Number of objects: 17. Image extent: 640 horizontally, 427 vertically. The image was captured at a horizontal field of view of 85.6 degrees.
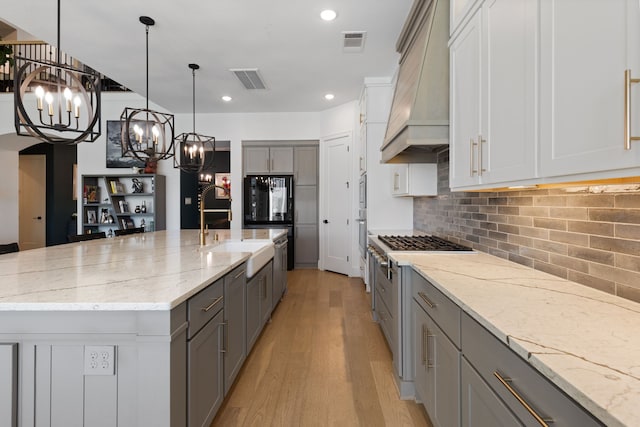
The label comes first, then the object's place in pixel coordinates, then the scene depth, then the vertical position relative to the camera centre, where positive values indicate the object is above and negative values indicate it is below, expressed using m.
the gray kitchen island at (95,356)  1.29 -0.55
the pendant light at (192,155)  4.37 +0.75
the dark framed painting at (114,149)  6.38 +1.17
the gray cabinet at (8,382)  1.30 -0.64
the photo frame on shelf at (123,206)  6.34 +0.12
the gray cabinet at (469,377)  0.81 -0.52
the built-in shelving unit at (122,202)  6.24 +0.18
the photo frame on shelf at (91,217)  6.28 -0.09
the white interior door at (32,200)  8.59 +0.30
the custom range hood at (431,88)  2.16 +0.79
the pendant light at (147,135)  3.27 +0.77
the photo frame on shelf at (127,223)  6.34 -0.20
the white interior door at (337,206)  5.90 +0.12
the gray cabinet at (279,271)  3.72 -0.69
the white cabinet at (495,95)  1.29 +0.53
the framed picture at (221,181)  9.80 +0.91
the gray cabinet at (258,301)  2.60 -0.76
